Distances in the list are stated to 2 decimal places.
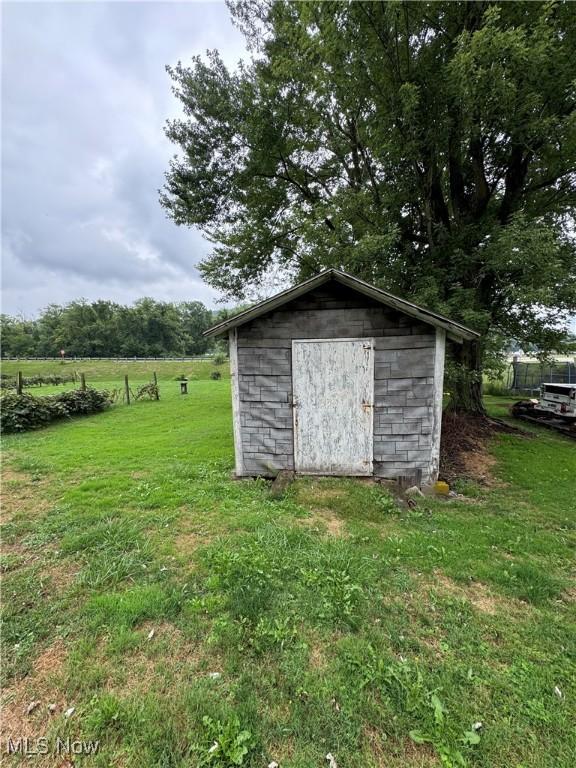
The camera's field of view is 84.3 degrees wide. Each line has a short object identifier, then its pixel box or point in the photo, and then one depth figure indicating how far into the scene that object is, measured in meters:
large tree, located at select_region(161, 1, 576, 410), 6.09
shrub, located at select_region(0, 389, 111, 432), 8.92
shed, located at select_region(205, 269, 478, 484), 5.02
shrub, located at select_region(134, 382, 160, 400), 15.00
